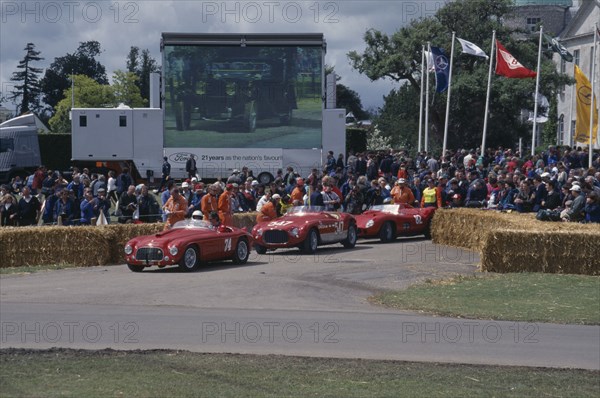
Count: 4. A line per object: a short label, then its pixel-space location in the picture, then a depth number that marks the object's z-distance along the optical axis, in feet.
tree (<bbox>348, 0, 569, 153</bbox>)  200.03
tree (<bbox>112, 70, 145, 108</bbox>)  327.67
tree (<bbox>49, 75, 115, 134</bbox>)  314.55
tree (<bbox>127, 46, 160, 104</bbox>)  393.62
